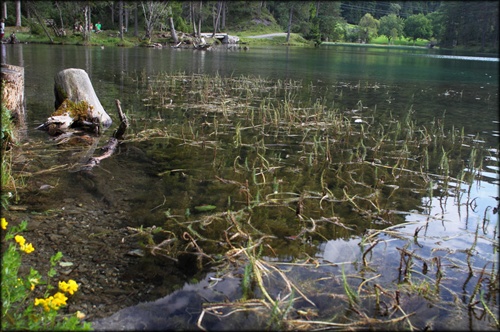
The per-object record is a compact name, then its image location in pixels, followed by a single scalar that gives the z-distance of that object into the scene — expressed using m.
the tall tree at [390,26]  166.00
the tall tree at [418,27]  168.25
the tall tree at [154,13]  67.81
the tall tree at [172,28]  68.06
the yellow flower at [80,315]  3.44
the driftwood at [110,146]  7.92
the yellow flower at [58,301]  3.12
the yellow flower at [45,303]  3.13
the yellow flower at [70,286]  3.33
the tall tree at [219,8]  85.35
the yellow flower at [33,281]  3.33
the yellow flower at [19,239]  3.30
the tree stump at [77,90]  11.09
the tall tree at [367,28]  155.38
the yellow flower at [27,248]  3.34
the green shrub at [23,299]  3.12
